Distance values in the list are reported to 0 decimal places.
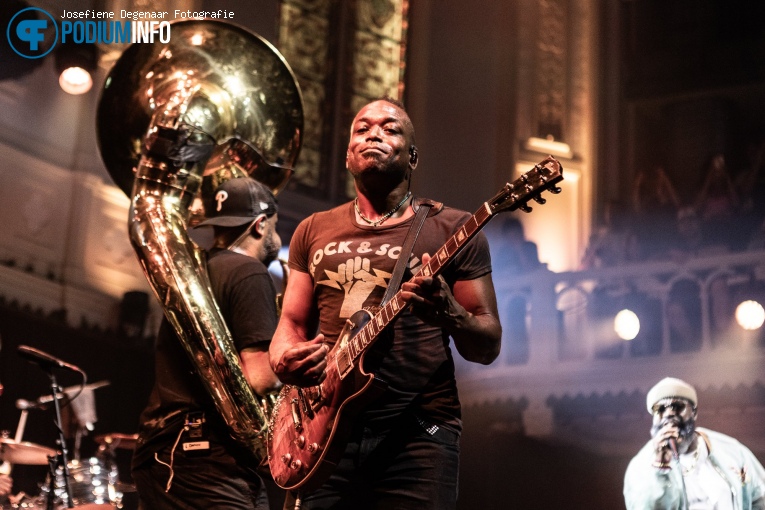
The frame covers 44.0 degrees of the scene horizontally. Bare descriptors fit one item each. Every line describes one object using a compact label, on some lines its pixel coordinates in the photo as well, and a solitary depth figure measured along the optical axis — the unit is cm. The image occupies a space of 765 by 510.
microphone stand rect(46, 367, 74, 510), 448
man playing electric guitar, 238
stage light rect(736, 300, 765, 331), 752
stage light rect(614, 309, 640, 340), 809
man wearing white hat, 489
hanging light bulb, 726
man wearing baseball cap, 312
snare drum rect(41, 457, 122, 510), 577
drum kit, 554
